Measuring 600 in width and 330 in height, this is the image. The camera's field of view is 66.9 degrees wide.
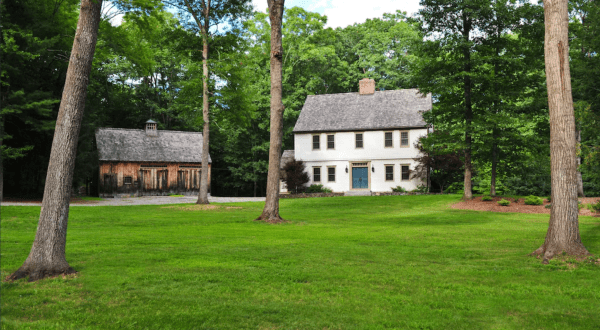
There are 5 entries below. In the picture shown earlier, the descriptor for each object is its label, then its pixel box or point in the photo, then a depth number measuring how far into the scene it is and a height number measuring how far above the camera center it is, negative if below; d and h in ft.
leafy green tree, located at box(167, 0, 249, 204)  75.46 +28.63
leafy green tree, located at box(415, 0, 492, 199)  69.00 +18.81
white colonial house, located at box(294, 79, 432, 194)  111.86 +11.12
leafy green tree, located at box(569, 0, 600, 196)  69.86 +18.97
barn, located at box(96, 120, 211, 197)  113.70 +6.70
